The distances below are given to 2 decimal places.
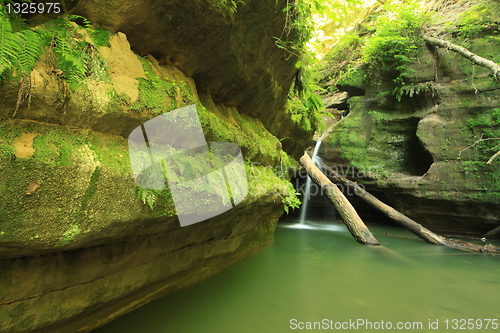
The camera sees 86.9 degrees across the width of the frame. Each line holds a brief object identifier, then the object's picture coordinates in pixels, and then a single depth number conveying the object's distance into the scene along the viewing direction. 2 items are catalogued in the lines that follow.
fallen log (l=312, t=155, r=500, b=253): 8.18
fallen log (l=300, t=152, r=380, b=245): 8.80
